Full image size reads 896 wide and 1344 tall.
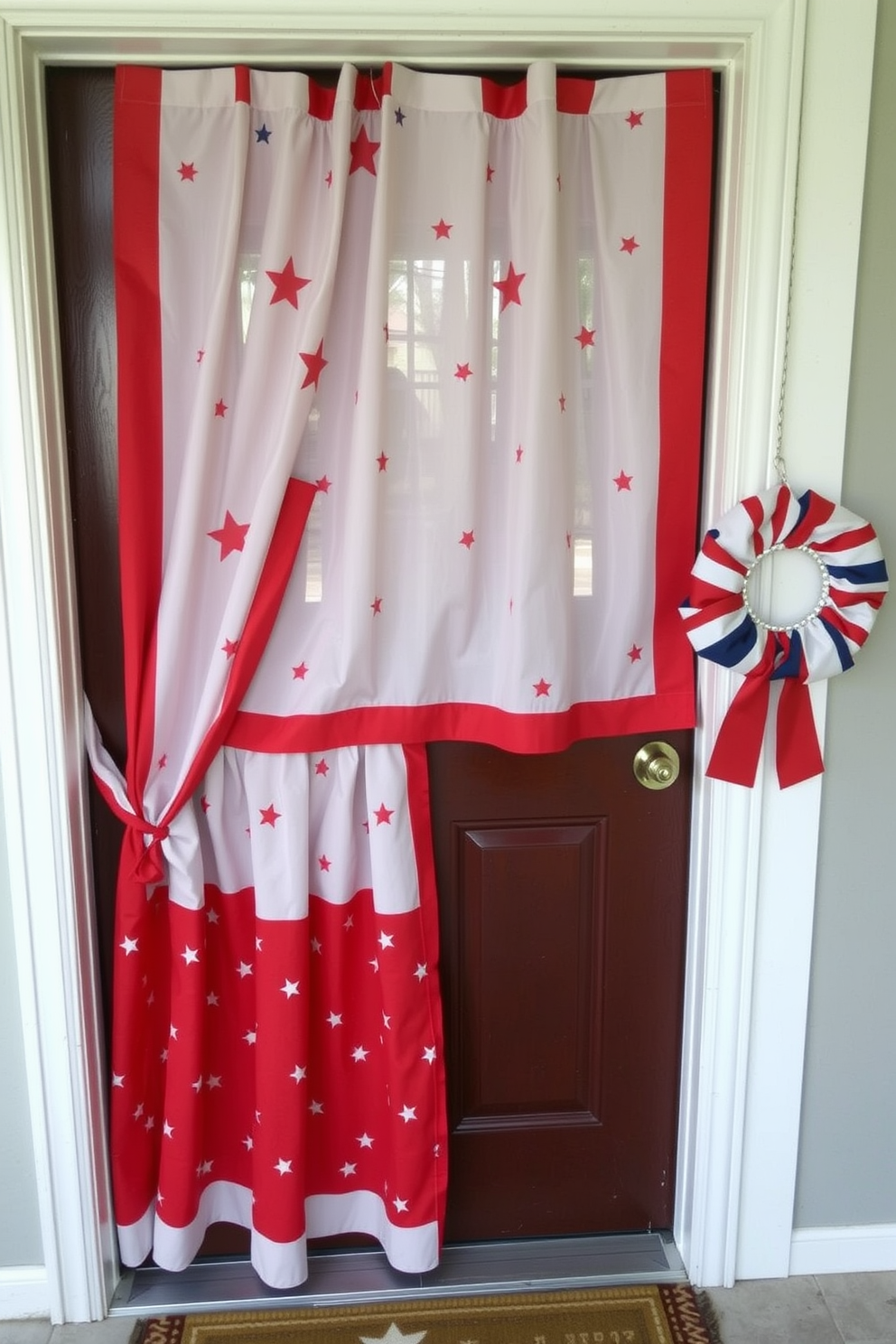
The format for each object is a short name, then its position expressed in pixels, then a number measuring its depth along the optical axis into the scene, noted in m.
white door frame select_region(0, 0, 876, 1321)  1.40
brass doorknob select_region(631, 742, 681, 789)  1.67
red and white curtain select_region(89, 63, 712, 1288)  1.47
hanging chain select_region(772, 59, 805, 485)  1.51
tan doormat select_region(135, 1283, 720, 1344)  1.65
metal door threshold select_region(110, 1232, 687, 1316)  1.72
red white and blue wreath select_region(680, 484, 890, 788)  1.48
